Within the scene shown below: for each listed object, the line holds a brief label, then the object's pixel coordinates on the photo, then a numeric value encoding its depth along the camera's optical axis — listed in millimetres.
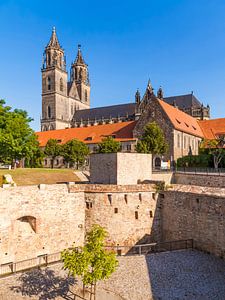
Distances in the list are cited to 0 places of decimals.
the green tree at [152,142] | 46469
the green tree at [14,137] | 39503
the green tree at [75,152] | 50781
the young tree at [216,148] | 42209
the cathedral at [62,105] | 94188
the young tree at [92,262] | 13164
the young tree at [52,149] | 56128
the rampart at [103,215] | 19422
